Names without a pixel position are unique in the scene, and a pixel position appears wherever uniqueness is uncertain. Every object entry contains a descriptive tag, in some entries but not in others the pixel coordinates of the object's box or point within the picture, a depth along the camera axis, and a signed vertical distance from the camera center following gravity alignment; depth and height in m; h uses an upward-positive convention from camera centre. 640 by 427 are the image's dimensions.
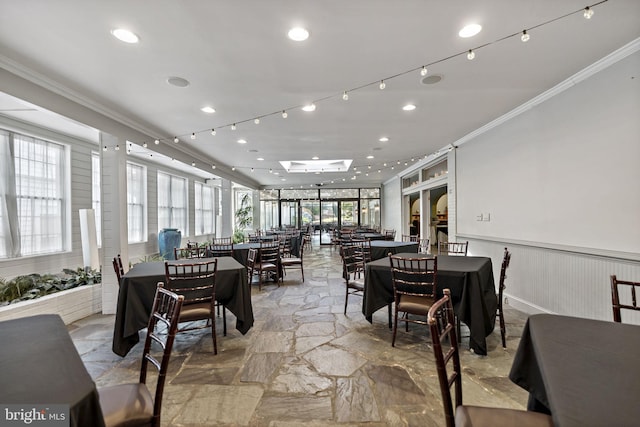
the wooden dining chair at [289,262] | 6.02 -0.97
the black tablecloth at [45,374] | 0.93 -0.59
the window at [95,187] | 6.03 +0.63
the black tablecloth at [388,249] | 5.30 -0.63
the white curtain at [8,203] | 4.45 +0.23
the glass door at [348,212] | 13.80 +0.14
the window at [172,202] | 8.47 +0.44
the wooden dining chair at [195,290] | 2.83 -0.78
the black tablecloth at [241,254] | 5.46 -0.72
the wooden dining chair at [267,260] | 5.37 -0.86
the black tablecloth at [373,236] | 7.54 -0.57
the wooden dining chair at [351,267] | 3.86 -0.76
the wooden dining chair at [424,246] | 6.14 -0.69
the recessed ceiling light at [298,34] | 2.36 +1.52
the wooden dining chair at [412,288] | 2.86 -0.81
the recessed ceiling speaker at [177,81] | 3.19 +1.52
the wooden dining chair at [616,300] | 1.67 -0.52
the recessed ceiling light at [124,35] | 2.37 +1.52
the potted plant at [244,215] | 13.23 +0.04
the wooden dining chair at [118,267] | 3.11 -0.55
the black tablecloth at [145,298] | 2.79 -0.86
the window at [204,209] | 10.54 +0.28
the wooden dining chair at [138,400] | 1.32 -0.89
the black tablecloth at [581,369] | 0.87 -0.59
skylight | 9.80 +1.70
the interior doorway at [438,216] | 11.40 -0.07
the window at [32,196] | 4.51 +0.36
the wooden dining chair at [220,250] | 5.20 -0.62
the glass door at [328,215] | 13.95 +0.01
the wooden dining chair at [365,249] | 4.34 -0.59
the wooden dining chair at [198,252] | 4.55 -0.59
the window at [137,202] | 7.26 +0.38
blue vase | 7.74 -0.69
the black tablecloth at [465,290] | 2.79 -0.81
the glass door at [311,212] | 14.03 +0.16
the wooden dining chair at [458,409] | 1.18 -0.88
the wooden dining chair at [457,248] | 5.30 -0.69
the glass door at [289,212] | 14.03 +0.17
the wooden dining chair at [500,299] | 2.98 -0.91
